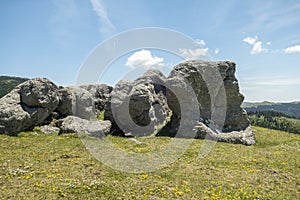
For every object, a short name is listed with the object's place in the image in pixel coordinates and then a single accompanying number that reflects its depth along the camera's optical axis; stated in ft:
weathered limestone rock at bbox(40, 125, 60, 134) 97.80
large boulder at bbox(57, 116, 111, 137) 89.15
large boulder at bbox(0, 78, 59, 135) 87.45
